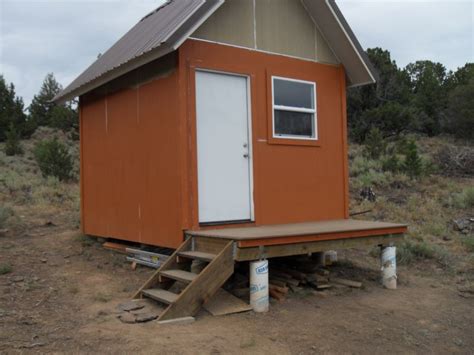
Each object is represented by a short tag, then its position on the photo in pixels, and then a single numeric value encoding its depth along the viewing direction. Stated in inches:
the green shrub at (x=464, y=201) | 538.6
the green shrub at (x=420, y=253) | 358.7
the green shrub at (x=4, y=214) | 399.5
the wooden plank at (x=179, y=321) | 207.2
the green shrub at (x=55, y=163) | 660.1
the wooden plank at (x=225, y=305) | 226.5
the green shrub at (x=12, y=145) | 875.4
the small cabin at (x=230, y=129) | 264.1
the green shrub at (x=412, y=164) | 642.8
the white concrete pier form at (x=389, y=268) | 292.5
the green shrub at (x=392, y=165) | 663.8
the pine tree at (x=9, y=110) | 1006.4
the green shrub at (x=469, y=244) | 399.2
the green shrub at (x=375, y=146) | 755.4
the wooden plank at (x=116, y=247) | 334.3
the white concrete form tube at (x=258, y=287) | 231.3
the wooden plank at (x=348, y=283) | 286.8
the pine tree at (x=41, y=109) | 1153.5
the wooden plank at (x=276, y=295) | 253.3
